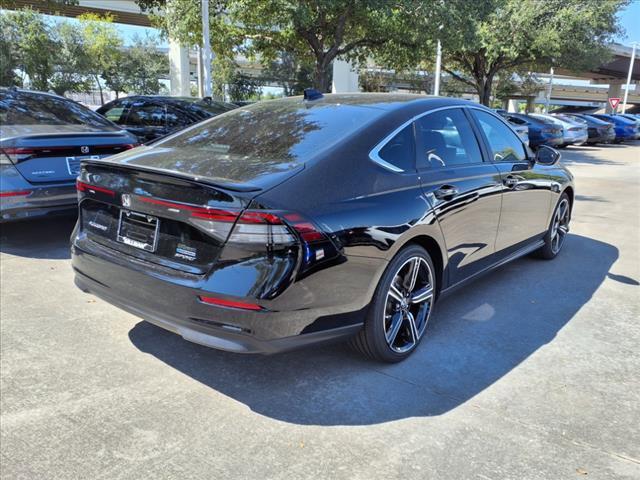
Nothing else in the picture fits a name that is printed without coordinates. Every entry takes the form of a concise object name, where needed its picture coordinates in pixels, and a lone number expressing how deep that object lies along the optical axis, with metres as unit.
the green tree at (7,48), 24.92
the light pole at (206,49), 13.20
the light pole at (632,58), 44.00
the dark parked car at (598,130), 25.11
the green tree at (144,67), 43.34
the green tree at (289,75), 45.18
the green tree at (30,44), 24.03
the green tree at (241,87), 51.06
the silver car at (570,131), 21.21
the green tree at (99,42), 33.09
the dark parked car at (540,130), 19.36
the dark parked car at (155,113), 8.70
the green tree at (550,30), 21.77
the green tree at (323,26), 12.77
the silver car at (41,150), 5.20
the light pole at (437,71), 16.43
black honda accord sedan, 2.65
